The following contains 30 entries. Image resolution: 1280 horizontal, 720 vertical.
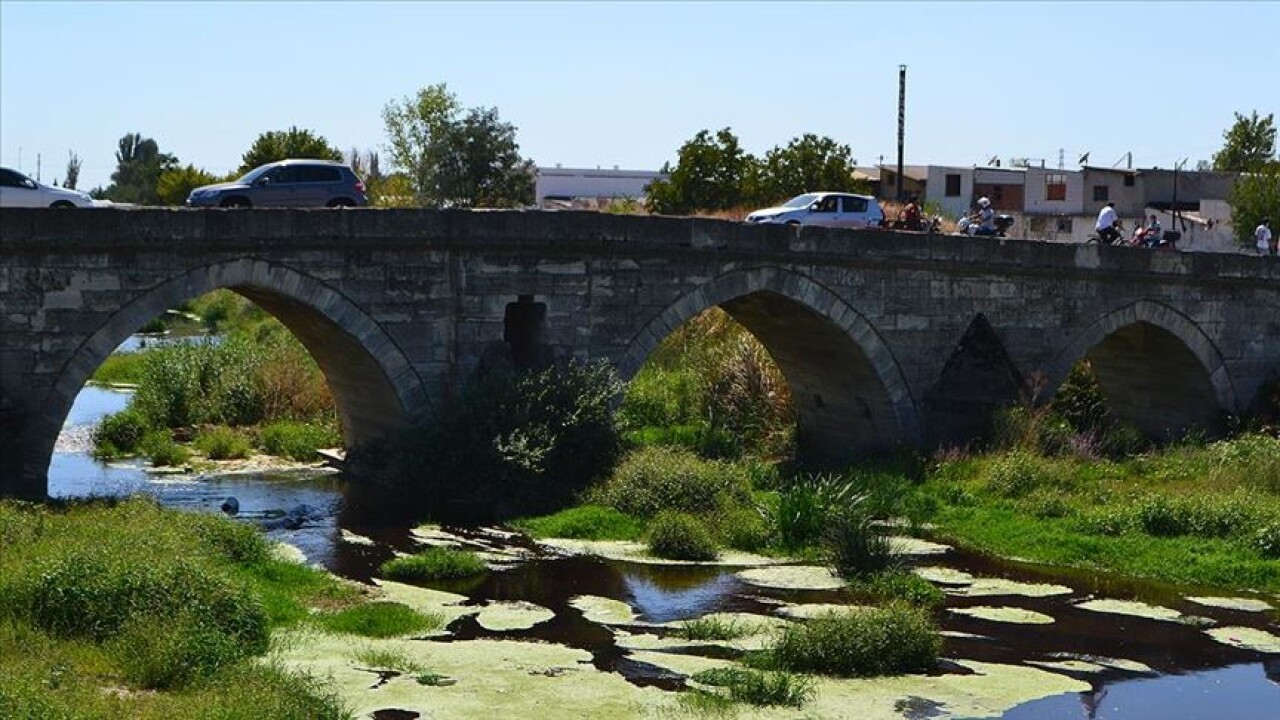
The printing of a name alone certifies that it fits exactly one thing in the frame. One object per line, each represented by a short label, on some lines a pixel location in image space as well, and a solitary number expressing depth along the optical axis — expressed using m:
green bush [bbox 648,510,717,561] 24.80
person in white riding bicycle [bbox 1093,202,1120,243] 38.09
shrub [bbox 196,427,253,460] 33.66
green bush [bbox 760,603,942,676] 18.72
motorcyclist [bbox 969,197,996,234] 38.81
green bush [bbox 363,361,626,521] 27.33
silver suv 33.53
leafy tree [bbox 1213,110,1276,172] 75.44
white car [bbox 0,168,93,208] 30.19
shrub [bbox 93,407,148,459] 34.34
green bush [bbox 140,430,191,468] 33.03
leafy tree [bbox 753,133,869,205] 57.25
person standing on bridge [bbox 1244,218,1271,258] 41.06
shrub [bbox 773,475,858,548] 25.36
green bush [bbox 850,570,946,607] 22.50
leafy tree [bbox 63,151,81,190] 98.21
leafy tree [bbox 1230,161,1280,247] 57.34
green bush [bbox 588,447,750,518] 26.72
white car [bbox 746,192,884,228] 40.47
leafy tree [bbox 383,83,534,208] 59.09
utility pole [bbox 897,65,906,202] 54.50
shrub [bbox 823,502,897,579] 23.59
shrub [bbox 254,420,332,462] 33.44
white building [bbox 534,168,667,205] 77.75
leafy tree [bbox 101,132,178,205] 94.54
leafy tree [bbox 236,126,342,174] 60.94
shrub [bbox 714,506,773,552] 25.53
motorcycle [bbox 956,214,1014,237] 38.91
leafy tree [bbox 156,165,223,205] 69.62
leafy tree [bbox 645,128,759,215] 58.25
